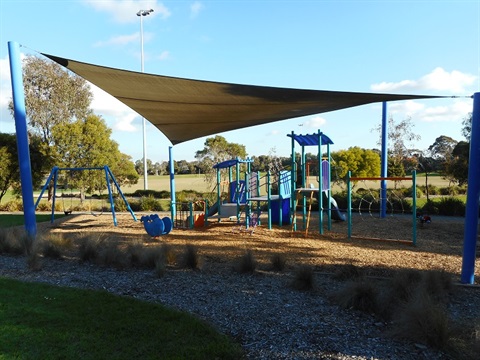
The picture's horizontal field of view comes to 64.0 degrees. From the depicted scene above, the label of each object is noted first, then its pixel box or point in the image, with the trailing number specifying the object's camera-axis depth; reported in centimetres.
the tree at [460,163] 1288
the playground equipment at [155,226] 868
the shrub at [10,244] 679
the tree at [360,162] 2136
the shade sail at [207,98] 519
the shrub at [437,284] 407
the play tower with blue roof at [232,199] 1029
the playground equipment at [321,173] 921
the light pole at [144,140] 2735
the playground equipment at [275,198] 968
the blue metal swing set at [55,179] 1140
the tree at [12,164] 1568
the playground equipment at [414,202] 756
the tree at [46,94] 2105
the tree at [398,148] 1798
